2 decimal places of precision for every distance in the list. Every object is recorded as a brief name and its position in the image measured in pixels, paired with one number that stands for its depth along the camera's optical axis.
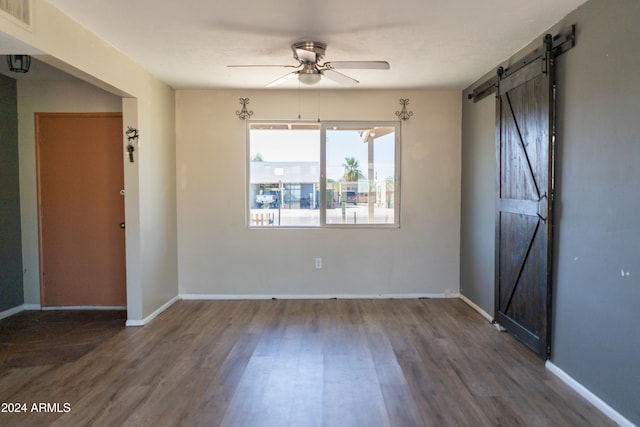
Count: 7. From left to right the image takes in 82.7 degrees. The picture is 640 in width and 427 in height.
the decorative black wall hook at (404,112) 4.48
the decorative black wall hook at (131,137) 3.54
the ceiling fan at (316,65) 2.89
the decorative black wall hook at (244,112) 4.46
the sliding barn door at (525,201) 2.72
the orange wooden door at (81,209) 4.02
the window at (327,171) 4.55
